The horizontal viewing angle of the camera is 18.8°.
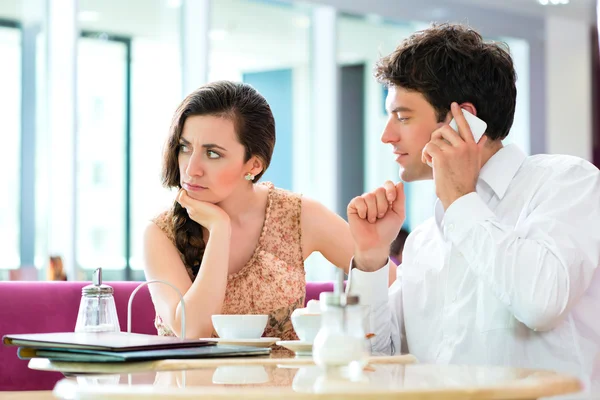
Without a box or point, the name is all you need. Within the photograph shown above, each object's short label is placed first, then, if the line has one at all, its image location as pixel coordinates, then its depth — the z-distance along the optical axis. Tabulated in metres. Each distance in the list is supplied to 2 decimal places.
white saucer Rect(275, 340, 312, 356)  2.30
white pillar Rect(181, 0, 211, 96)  6.70
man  2.33
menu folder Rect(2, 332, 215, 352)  2.19
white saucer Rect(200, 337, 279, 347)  2.38
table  1.92
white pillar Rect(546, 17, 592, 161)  8.53
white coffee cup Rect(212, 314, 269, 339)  2.41
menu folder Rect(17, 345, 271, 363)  2.16
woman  2.78
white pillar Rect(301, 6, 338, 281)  7.39
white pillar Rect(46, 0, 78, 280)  6.04
